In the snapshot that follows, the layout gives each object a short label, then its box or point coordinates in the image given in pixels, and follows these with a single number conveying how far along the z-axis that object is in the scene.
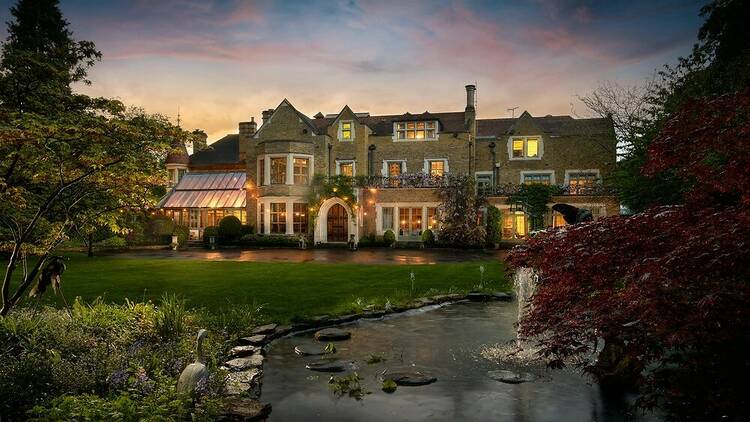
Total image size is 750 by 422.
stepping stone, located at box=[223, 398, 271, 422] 5.76
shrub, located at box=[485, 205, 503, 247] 33.03
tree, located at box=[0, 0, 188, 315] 7.08
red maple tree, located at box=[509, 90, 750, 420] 4.05
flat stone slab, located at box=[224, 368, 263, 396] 6.48
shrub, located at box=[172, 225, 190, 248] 34.88
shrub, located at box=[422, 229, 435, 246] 33.44
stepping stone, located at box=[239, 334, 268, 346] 8.88
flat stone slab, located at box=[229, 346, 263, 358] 8.18
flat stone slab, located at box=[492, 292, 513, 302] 14.23
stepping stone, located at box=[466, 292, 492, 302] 14.10
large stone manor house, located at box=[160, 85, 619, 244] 35.59
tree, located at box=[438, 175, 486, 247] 32.34
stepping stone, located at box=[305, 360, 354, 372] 7.92
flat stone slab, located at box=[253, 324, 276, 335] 9.57
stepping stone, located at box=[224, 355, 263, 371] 7.45
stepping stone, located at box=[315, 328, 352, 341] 9.82
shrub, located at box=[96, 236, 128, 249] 31.94
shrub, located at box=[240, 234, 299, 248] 34.12
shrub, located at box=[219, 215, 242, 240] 35.78
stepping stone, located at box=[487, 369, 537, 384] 7.36
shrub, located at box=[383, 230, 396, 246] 34.06
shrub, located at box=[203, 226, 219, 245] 35.78
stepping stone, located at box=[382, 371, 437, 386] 7.26
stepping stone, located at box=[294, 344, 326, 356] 8.79
